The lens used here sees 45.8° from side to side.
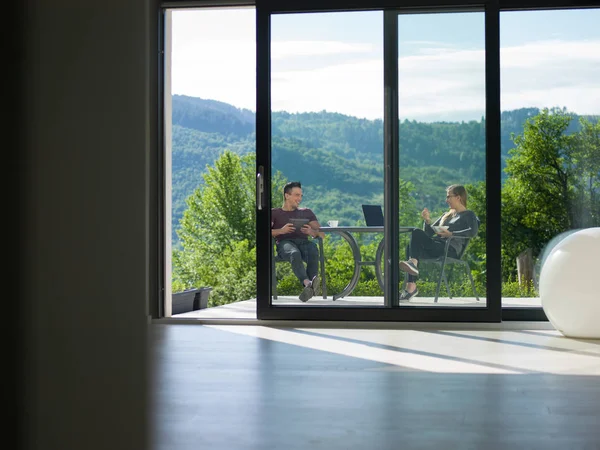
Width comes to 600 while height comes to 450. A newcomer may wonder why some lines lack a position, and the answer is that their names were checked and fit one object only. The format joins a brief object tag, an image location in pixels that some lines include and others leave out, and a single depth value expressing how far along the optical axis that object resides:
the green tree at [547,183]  5.45
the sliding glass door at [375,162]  5.45
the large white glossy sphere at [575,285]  4.59
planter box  6.98
